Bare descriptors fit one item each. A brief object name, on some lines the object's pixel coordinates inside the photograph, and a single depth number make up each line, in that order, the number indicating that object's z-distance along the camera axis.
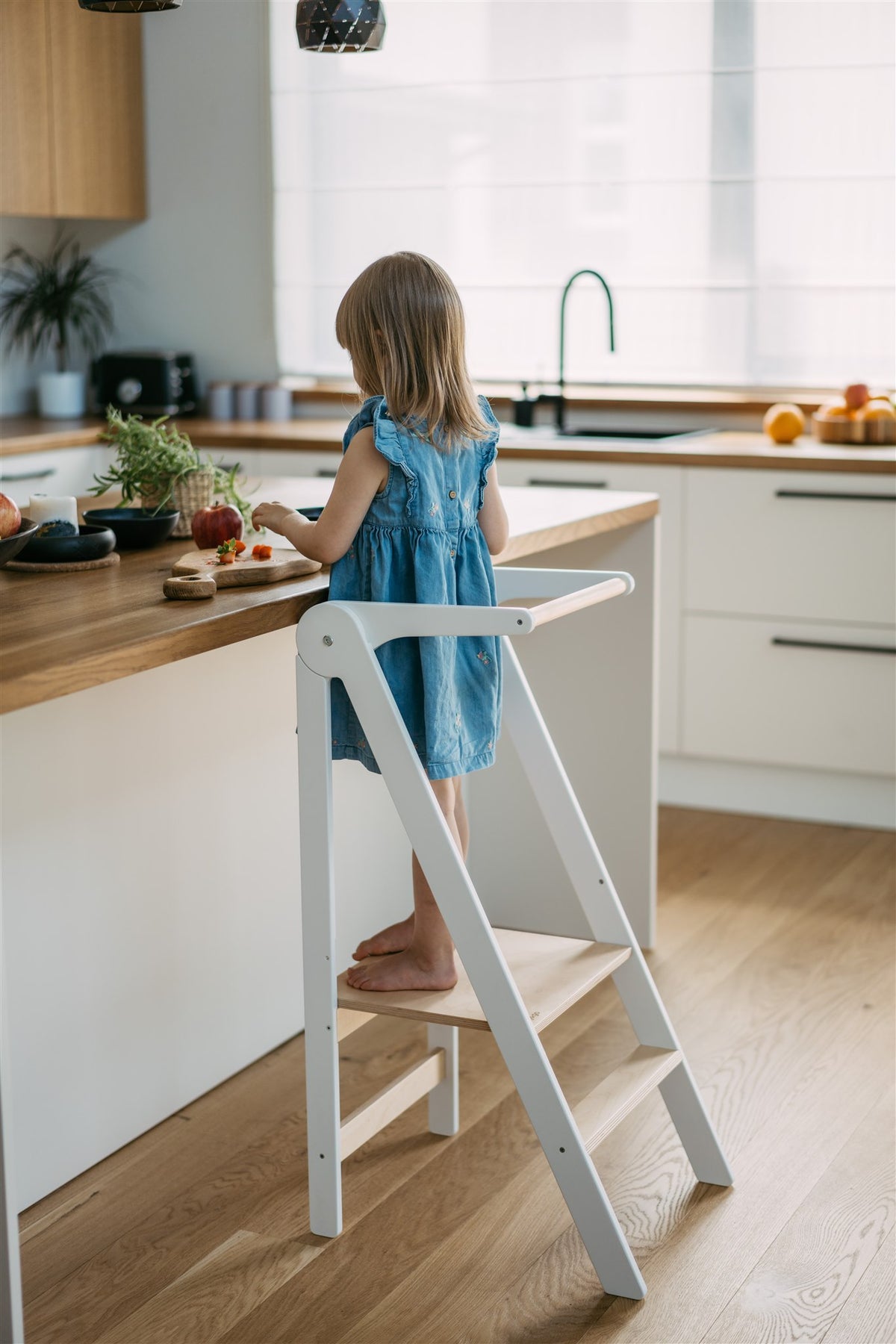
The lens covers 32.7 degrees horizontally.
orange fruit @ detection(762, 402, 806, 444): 3.82
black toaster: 4.61
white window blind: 4.02
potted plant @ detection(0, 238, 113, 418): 4.69
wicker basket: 2.33
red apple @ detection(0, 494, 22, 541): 1.92
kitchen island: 1.83
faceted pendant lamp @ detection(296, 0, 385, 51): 2.46
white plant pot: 4.65
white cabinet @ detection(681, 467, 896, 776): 3.57
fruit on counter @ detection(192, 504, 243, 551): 2.16
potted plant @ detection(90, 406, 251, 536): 2.30
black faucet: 4.19
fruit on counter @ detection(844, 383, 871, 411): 3.81
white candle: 2.08
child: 1.84
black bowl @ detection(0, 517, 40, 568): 1.90
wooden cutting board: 1.90
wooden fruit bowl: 3.70
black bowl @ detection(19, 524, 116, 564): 2.02
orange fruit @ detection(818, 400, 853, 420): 3.79
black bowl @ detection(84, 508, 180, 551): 2.18
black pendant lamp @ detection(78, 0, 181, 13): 2.35
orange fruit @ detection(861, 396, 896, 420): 3.71
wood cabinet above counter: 4.27
